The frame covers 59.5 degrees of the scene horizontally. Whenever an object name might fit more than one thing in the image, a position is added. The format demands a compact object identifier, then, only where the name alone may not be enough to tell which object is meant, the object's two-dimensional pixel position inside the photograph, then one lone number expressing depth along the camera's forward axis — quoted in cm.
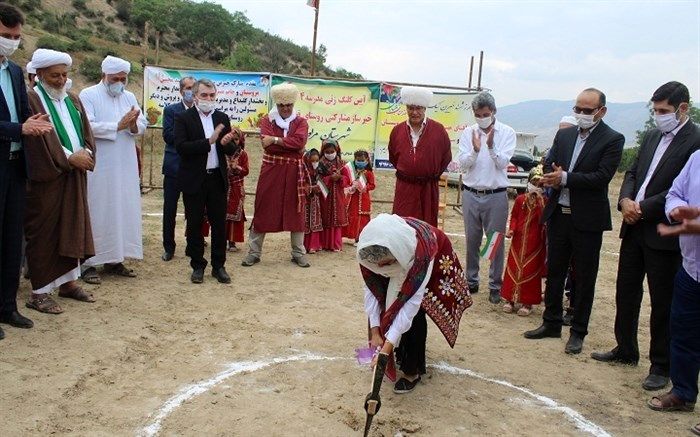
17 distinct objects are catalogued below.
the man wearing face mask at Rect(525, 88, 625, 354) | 475
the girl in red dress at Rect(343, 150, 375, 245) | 863
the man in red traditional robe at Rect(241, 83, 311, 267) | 675
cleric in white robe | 582
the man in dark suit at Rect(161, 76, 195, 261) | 688
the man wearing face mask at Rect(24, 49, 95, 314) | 494
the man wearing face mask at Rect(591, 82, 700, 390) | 420
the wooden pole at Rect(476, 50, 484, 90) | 1170
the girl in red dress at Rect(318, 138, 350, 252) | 805
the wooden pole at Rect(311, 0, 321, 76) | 1147
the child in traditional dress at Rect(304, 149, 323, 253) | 786
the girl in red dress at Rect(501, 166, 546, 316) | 589
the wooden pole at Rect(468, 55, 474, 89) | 1187
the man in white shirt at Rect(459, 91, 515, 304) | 605
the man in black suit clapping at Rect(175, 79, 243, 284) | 592
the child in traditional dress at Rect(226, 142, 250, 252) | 744
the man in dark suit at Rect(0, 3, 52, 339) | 435
